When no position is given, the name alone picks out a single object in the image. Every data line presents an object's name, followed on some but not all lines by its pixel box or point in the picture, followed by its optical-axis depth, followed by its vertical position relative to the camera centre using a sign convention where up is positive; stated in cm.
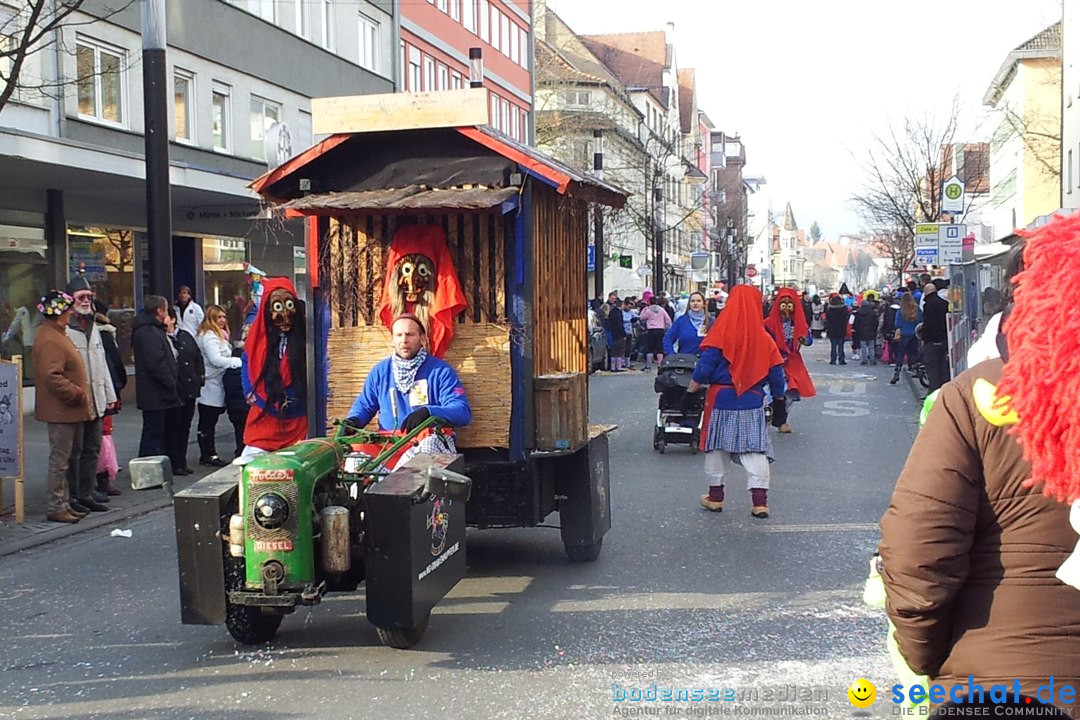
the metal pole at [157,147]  1170 +170
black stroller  1268 -103
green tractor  515 -100
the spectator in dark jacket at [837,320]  2736 -23
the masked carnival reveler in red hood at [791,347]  1414 -44
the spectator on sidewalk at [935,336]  1705 -39
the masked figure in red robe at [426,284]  693 +18
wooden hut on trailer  683 +16
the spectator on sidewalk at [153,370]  1069 -48
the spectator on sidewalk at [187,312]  1467 +6
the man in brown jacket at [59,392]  889 -56
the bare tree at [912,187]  3752 +415
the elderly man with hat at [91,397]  930 -64
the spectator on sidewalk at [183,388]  1127 -69
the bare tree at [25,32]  946 +301
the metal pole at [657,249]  3662 +199
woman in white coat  1173 -57
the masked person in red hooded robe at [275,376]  706 -36
